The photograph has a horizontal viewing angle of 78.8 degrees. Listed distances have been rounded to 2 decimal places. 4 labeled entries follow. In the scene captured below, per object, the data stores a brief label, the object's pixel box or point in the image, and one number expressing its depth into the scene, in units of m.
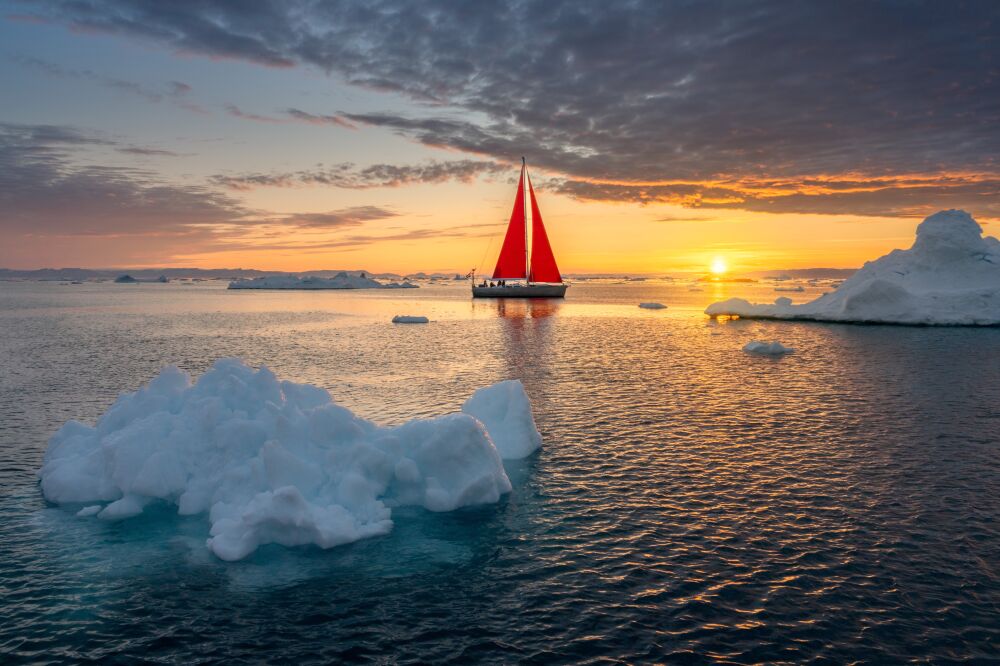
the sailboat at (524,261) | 93.69
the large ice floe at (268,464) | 12.38
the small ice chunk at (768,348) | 40.00
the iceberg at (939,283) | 55.06
